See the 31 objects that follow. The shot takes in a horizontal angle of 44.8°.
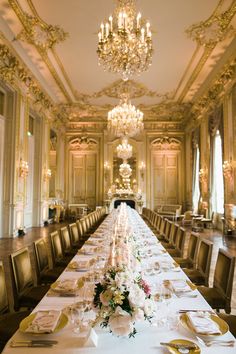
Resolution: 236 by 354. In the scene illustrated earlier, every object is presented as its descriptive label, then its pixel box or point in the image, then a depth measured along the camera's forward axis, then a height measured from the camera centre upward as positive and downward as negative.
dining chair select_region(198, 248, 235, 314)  2.27 -0.74
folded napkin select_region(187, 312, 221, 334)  1.31 -0.61
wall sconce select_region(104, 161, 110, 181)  14.16 +1.27
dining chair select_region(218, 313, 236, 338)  1.82 -0.82
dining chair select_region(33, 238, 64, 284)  2.95 -0.75
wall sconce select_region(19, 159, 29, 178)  8.38 +0.81
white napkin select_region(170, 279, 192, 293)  1.86 -0.61
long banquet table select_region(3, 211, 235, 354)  1.17 -0.63
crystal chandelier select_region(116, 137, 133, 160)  10.86 +1.73
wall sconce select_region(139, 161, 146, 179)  13.97 +1.37
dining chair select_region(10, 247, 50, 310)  2.32 -0.75
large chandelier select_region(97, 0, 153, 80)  4.45 +2.38
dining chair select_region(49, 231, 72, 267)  3.48 -0.71
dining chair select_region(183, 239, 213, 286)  2.89 -0.74
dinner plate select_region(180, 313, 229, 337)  1.28 -0.62
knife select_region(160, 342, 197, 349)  1.18 -0.62
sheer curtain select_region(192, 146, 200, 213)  12.34 +0.66
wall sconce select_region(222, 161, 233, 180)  8.06 +0.75
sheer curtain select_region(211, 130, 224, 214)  9.95 +0.60
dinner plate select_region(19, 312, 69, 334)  1.35 -0.62
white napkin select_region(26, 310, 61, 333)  1.32 -0.61
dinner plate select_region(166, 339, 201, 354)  1.15 -0.62
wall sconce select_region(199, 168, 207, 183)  11.00 +0.82
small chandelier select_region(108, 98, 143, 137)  8.12 +2.21
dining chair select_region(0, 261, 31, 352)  1.81 -0.85
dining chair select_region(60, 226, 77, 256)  4.00 -0.67
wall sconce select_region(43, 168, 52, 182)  10.97 +0.83
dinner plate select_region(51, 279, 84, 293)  1.87 -0.61
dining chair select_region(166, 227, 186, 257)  4.06 -0.71
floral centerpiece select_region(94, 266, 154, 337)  1.19 -0.46
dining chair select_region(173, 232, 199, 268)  3.43 -0.72
